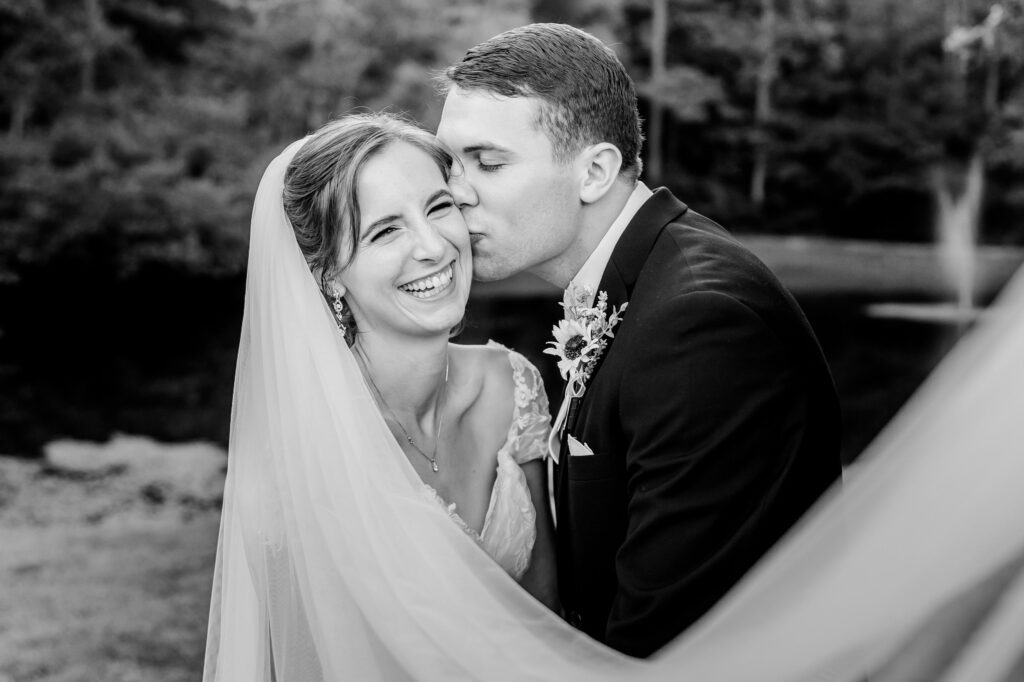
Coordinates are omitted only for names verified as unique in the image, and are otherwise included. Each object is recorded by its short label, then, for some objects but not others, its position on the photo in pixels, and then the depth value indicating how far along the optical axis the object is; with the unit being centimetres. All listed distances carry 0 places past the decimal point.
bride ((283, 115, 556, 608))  247
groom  195
